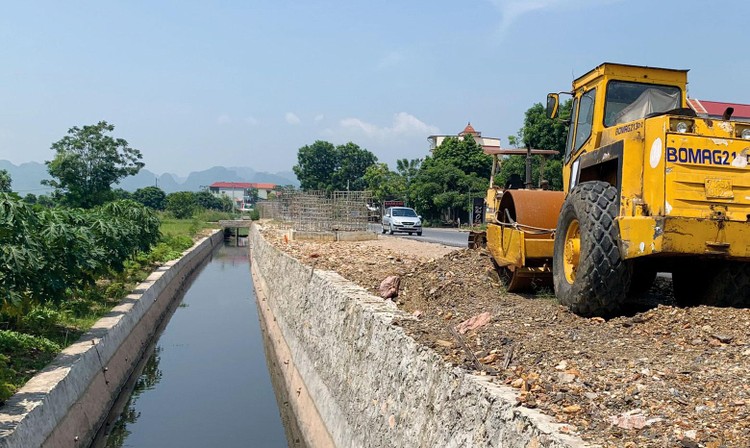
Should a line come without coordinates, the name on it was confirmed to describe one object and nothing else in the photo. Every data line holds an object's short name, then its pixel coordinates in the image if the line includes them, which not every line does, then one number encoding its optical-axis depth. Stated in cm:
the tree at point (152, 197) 10644
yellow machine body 591
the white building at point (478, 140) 9104
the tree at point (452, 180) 5162
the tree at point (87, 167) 4431
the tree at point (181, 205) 7588
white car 3403
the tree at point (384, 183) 6588
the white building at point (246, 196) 15692
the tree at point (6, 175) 3550
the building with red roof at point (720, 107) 4280
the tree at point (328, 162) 10750
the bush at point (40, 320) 1105
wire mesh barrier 2688
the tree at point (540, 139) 3384
